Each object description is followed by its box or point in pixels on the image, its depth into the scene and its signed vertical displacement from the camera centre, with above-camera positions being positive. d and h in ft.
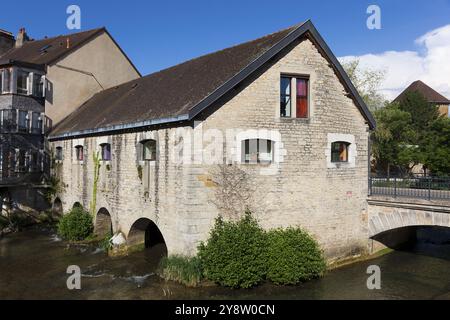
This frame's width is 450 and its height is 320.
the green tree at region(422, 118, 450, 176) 80.53 +5.13
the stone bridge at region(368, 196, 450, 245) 37.63 -4.58
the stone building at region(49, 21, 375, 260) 37.17 +2.08
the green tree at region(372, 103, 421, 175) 99.41 +9.00
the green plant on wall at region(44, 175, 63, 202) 69.15 -4.11
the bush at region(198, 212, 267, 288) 34.47 -8.10
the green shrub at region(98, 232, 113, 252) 47.80 -9.99
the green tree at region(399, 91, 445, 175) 89.66 +14.34
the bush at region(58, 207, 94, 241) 54.03 -8.55
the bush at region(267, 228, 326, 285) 36.14 -8.59
